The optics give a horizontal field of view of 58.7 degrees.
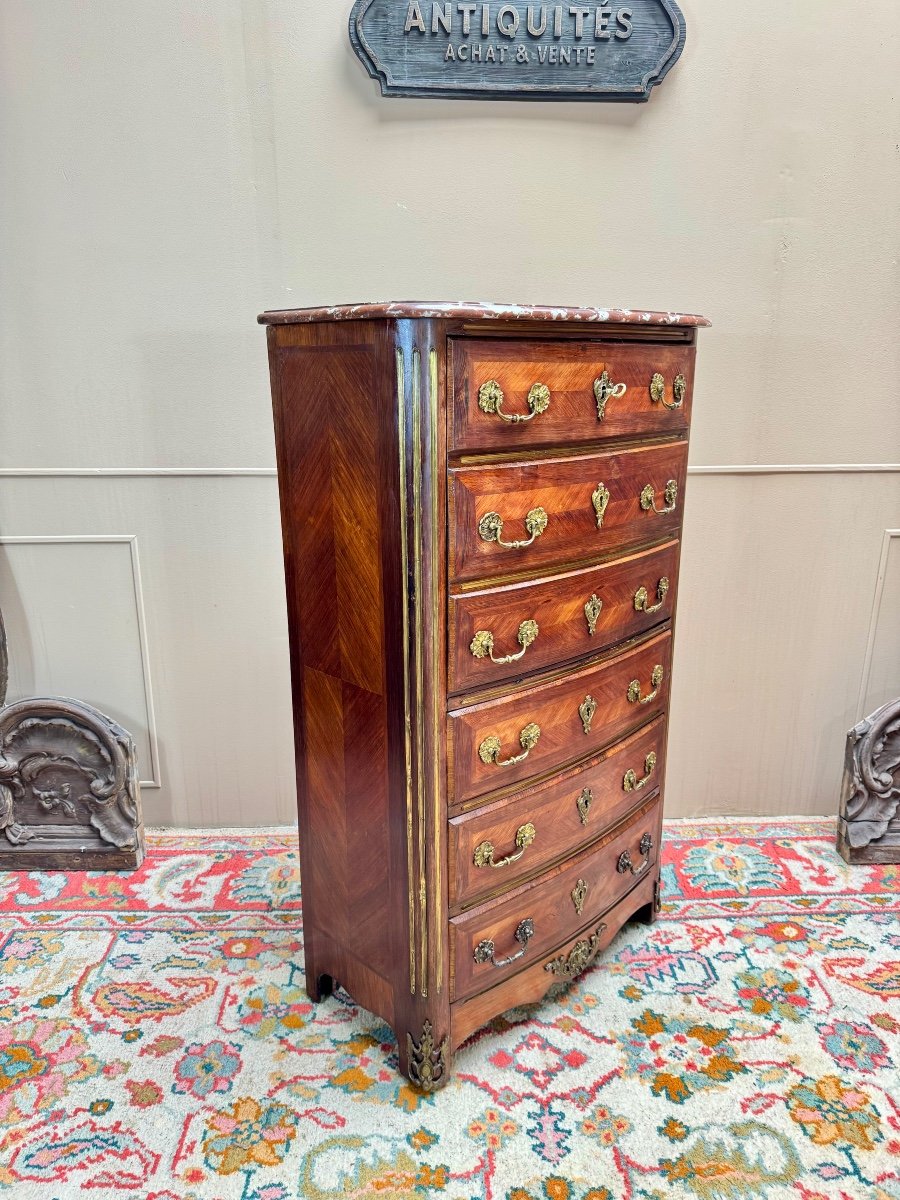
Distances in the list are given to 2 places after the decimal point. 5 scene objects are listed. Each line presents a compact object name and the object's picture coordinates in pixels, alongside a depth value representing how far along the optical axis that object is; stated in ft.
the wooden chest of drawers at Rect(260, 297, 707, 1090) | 4.42
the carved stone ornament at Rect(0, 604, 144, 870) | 7.53
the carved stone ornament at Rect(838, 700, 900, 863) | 7.77
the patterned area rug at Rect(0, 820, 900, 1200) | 4.75
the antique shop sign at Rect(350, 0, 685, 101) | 6.38
